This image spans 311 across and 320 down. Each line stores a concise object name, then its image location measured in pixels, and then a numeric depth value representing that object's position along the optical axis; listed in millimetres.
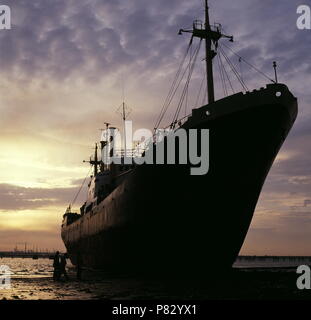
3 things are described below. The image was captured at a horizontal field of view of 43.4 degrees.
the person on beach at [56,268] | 20141
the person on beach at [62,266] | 20542
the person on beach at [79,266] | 20886
